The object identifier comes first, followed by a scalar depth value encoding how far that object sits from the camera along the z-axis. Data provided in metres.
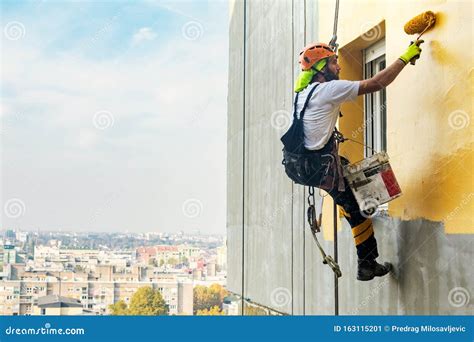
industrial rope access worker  4.11
